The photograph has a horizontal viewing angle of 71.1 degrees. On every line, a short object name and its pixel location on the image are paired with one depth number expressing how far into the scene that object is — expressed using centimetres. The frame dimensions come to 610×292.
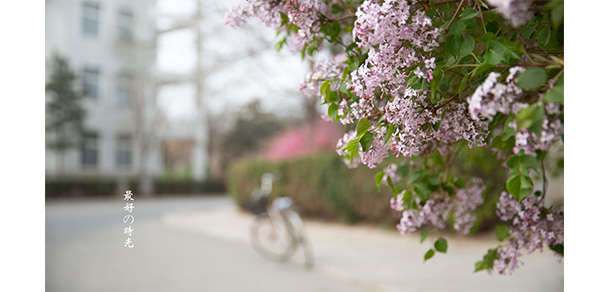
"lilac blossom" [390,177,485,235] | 200
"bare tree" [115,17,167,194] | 1817
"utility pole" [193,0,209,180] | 1844
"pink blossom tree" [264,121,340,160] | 1088
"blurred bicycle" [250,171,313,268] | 567
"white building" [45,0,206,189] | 1781
